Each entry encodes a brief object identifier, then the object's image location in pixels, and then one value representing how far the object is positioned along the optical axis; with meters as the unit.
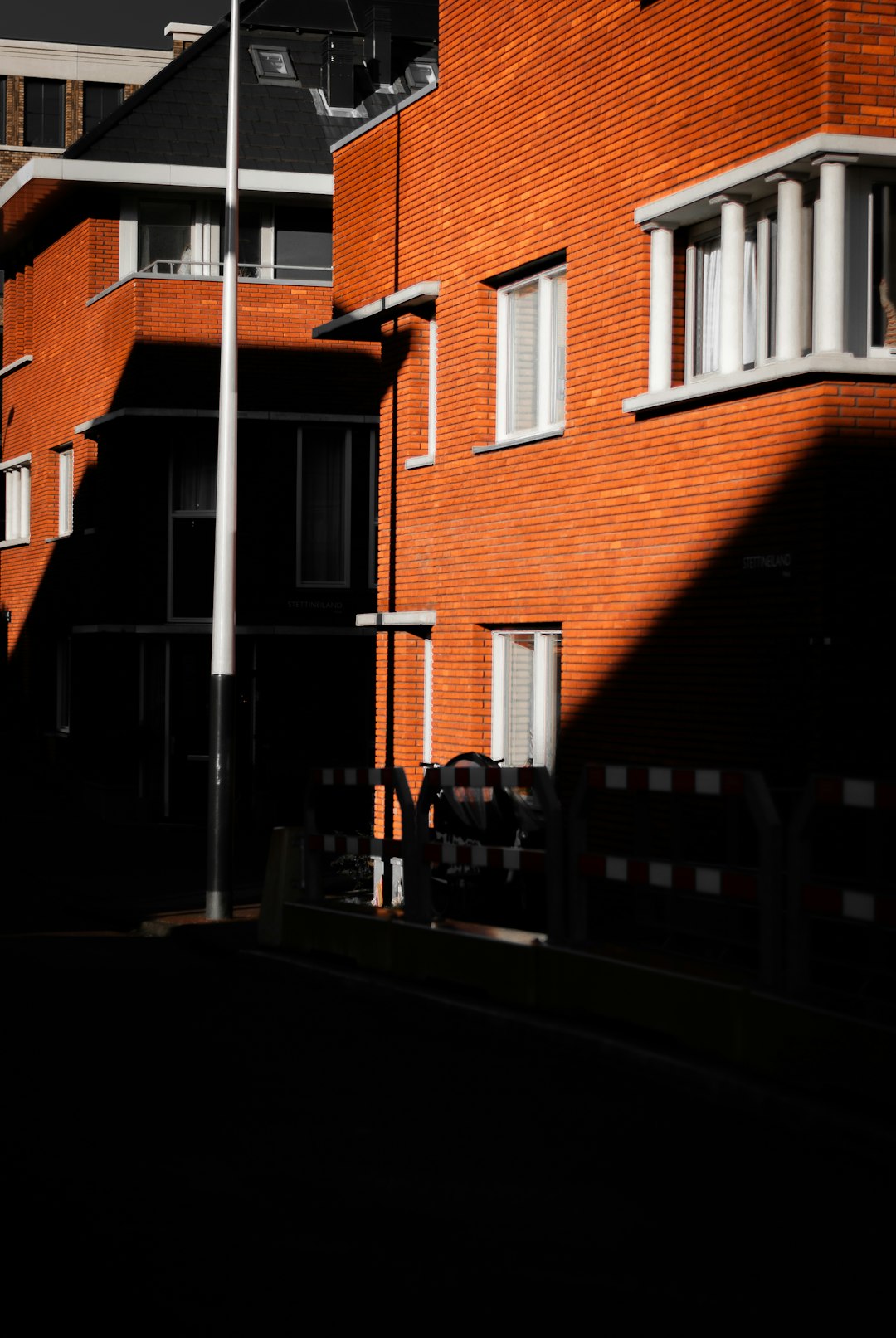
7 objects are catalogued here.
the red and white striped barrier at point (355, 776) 11.40
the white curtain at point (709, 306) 13.22
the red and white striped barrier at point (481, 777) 10.20
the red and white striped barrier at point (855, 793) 7.43
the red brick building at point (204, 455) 26.08
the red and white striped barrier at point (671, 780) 8.48
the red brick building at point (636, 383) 11.64
